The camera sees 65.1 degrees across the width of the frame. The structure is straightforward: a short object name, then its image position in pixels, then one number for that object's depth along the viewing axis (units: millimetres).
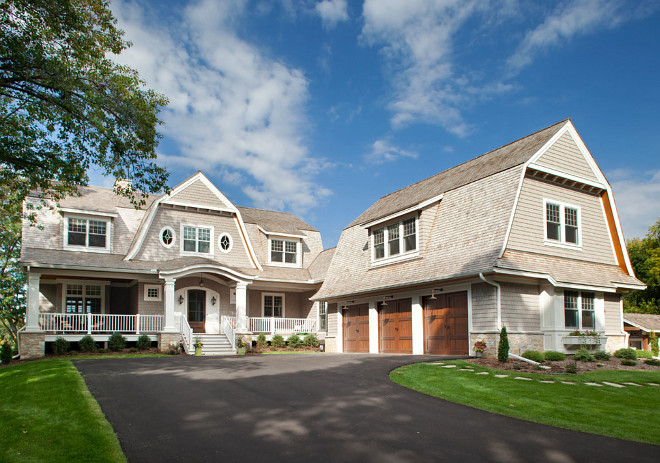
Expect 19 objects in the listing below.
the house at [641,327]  29594
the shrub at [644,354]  18488
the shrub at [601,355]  16422
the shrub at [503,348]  14250
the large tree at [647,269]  38875
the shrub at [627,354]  16922
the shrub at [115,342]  21375
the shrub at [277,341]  25438
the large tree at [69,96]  13992
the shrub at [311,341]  25959
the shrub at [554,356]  15320
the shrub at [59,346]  20359
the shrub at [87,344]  20875
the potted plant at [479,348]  15758
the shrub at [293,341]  25750
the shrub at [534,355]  14695
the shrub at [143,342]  21938
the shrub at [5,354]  19219
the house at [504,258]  16297
